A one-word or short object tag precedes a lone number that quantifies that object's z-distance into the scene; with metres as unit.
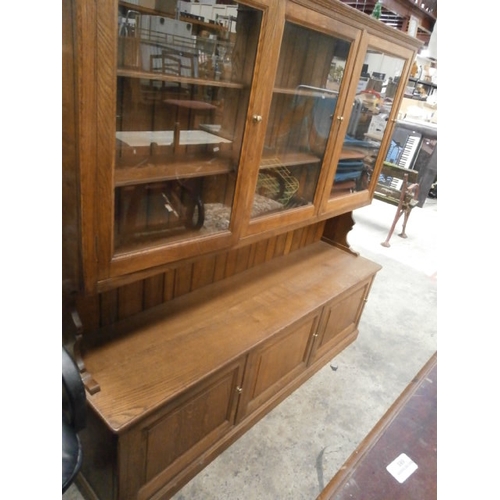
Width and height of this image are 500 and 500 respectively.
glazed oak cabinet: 0.96
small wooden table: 0.88
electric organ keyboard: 5.25
